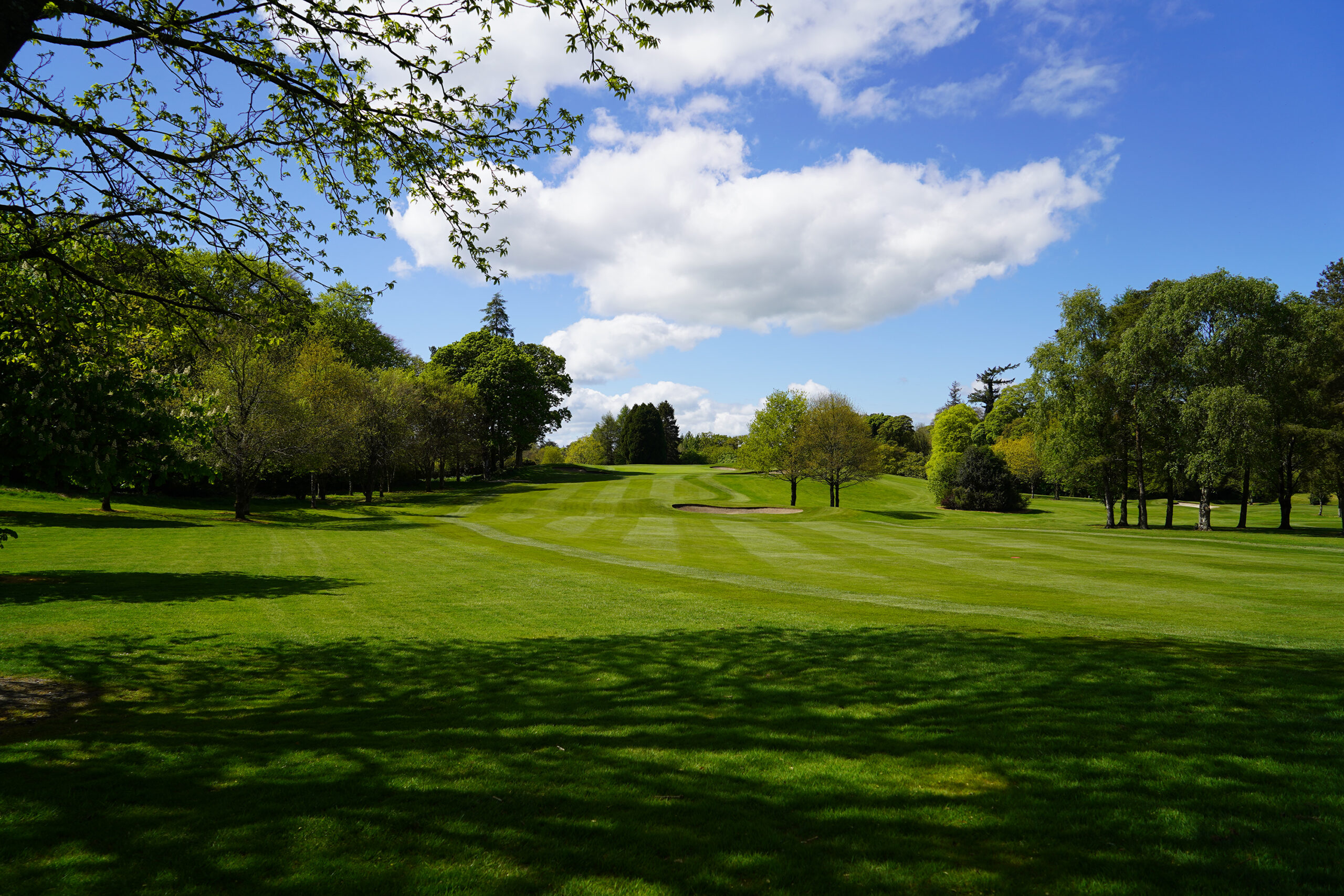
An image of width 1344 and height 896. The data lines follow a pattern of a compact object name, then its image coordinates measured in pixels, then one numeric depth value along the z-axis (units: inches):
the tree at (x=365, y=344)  2221.9
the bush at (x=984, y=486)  2217.0
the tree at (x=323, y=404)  1360.7
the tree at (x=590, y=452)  4864.7
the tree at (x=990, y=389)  4352.9
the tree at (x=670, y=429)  4825.3
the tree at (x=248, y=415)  1221.1
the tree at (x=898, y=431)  4333.2
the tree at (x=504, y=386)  2667.3
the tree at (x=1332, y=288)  1963.6
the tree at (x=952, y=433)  3127.5
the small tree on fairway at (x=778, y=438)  2169.0
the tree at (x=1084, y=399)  1594.5
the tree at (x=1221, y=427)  1338.6
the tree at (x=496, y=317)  3240.7
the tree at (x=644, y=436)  4557.1
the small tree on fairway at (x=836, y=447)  2066.9
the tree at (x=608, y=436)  4943.4
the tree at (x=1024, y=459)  2768.2
